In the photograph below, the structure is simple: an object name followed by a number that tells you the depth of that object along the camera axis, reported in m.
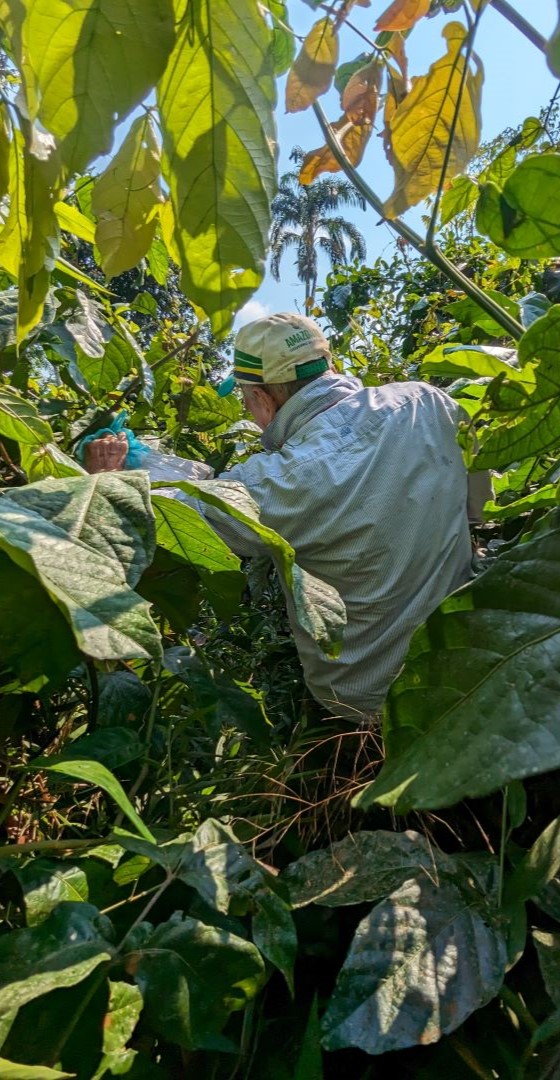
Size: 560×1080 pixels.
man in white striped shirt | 1.34
